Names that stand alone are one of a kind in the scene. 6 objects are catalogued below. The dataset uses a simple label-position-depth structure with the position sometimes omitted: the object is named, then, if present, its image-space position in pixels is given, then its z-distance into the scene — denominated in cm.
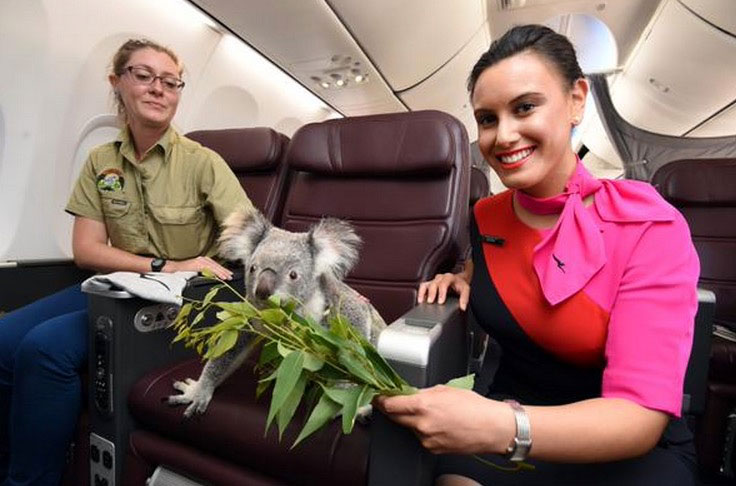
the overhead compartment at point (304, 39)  268
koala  95
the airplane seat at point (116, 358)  117
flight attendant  65
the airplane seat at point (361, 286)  87
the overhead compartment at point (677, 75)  358
